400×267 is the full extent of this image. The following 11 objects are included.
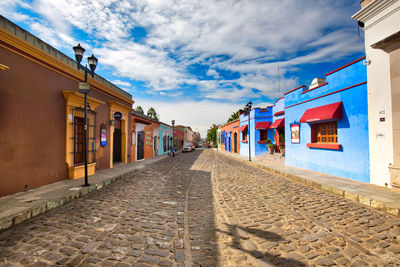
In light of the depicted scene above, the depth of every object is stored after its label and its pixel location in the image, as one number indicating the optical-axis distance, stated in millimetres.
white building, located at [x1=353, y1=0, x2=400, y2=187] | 5660
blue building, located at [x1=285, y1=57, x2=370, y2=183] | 6961
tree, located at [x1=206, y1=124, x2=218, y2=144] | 55019
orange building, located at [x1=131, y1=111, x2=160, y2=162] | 15164
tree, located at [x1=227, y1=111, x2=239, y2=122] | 40775
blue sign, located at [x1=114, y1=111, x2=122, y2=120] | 11738
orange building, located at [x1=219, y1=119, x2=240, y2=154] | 25281
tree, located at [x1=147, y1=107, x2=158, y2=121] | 47891
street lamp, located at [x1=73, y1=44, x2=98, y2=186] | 6459
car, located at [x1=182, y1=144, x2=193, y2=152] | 31917
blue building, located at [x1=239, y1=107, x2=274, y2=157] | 17933
